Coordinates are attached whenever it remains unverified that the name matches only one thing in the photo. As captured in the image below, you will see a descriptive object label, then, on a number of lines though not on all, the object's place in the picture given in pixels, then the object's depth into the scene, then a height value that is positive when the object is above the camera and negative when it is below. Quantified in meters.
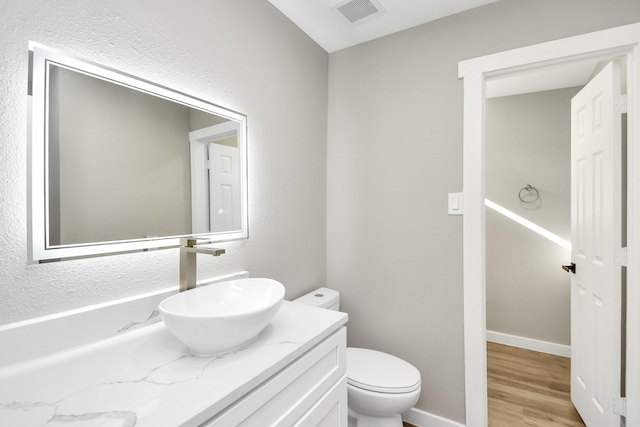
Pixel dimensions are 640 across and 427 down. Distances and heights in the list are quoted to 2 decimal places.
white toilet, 1.38 -0.83
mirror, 0.83 +0.17
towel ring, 2.76 +0.17
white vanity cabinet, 0.72 -0.52
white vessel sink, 0.76 -0.31
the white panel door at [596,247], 1.44 -0.20
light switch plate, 1.63 +0.04
